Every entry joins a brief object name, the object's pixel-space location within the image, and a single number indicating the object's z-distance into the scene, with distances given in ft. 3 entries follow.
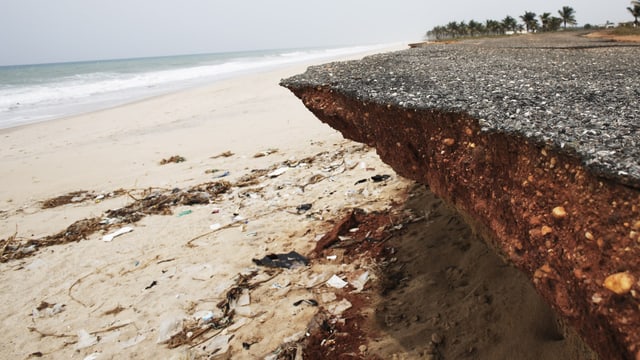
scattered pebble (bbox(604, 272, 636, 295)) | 4.02
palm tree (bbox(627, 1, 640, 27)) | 119.45
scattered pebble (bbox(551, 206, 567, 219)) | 4.94
